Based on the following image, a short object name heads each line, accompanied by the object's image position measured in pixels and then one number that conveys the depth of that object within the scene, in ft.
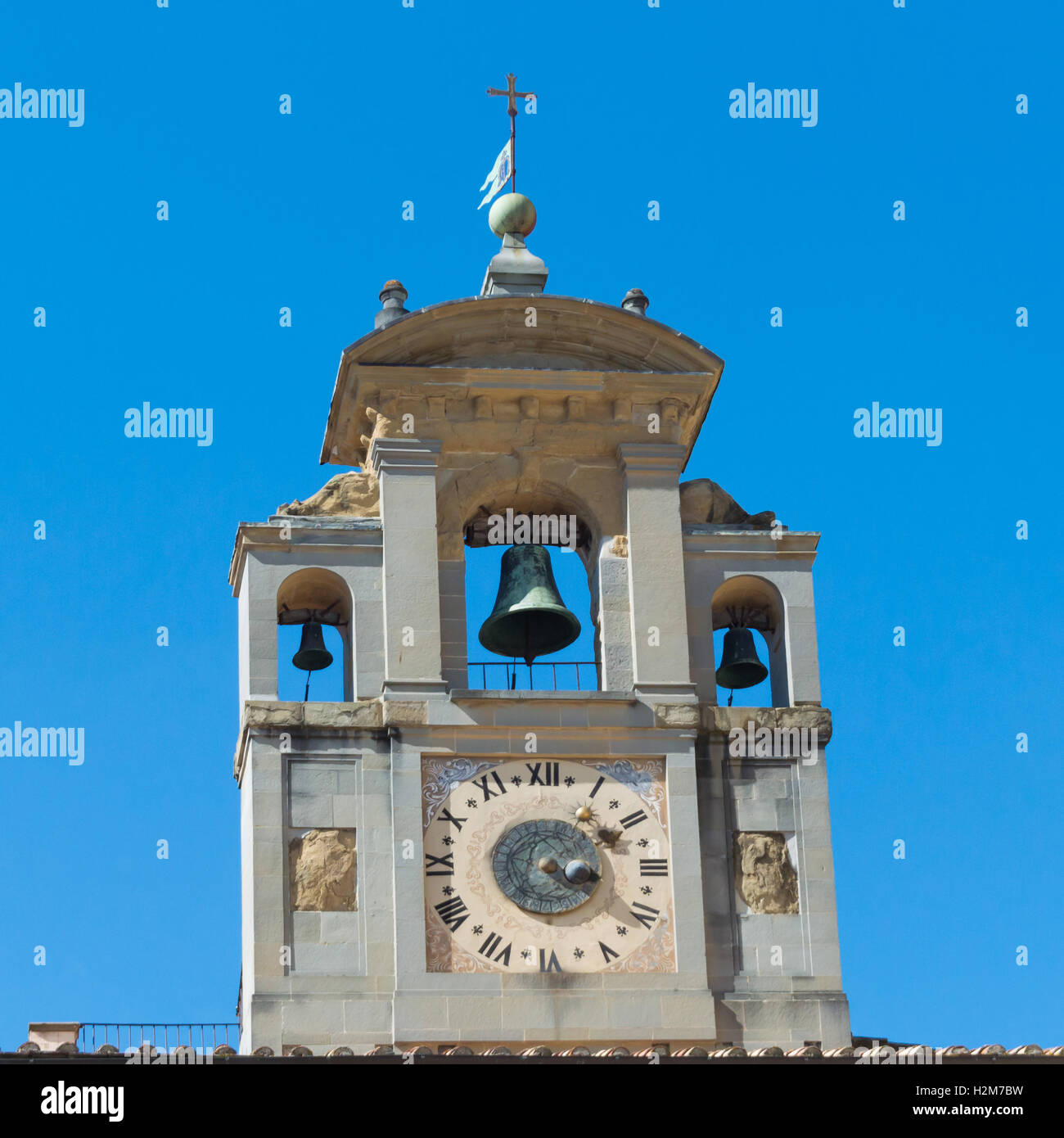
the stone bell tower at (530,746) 115.96
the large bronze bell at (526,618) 125.49
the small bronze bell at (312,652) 126.82
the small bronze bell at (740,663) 126.31
